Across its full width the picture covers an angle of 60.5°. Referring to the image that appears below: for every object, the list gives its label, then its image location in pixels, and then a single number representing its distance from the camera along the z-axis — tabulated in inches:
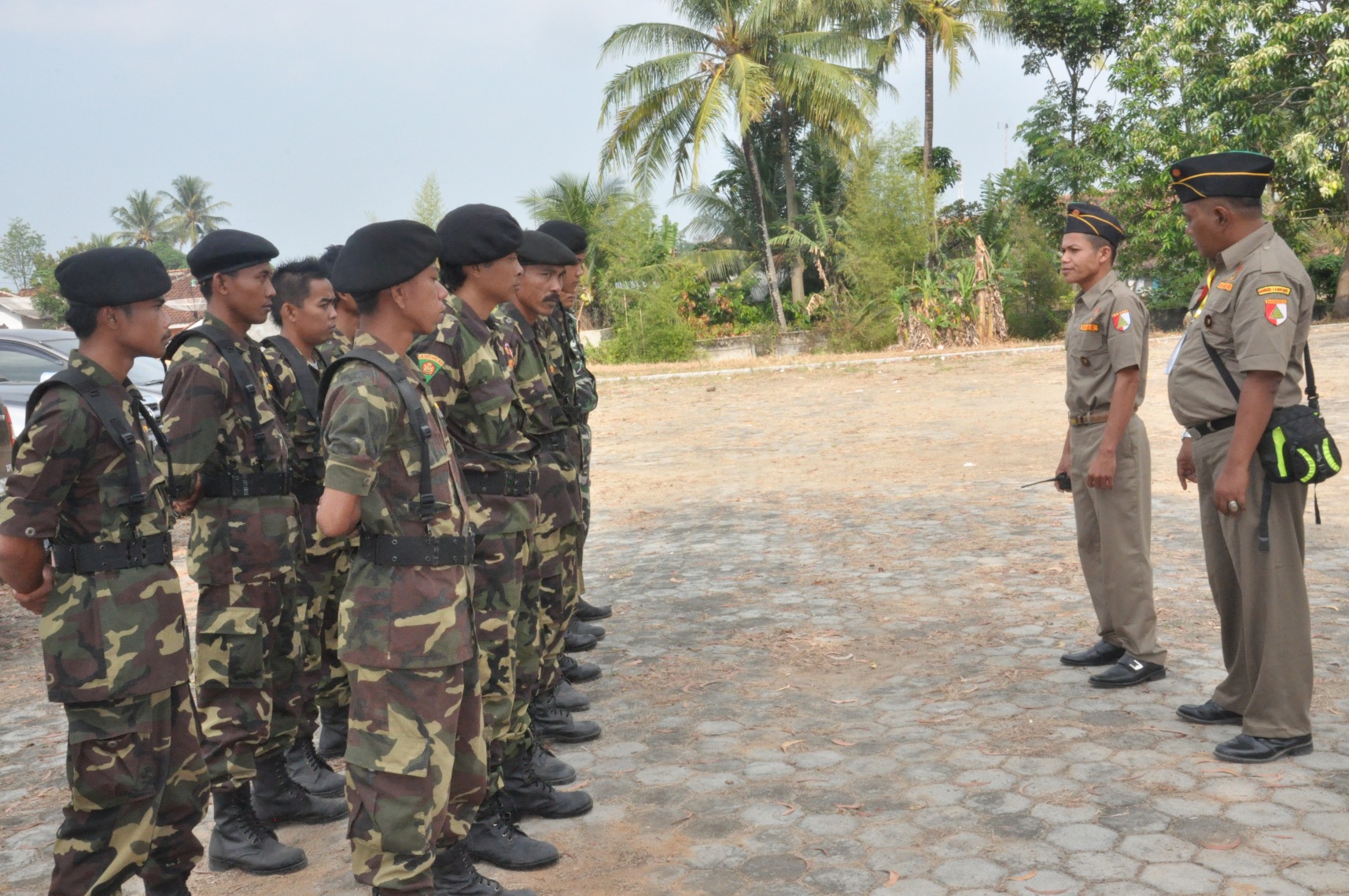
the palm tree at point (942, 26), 1208.8
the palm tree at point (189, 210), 3201.3
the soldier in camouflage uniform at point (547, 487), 180.9
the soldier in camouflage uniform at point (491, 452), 144.0
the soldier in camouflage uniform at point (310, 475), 172.9
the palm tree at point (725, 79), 1172.5
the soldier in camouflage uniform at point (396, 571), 118.0
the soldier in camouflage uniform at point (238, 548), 149.2
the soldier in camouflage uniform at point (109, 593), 122.9
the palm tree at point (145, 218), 3248.0
